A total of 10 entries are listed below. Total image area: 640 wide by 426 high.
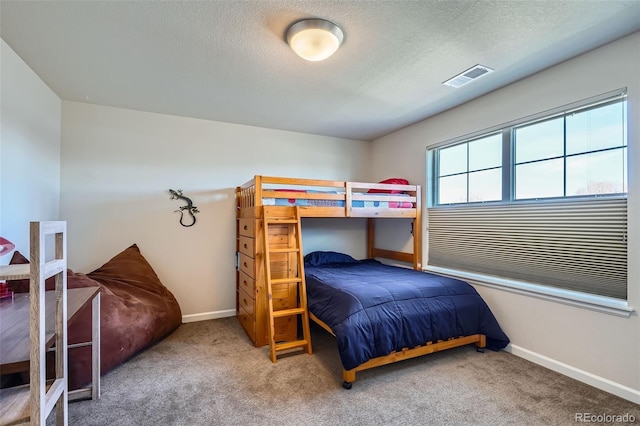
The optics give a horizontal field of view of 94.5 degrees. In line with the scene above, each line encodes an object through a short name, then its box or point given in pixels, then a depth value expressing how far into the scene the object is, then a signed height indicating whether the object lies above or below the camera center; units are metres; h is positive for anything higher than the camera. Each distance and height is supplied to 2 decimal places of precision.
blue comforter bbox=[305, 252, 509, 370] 2.20 -0.81
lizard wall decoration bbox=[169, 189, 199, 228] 3.53 +0.07
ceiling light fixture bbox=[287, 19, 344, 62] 1.87 +1.15
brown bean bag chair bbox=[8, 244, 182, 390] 2.15 -0.88
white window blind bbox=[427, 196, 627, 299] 2.13 -0.25
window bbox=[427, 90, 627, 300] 2.15 +0.11
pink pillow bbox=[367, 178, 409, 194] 3.72 +0.39
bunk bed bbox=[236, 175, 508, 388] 2.47 -0.47
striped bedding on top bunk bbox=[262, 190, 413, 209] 3.01 +0.11
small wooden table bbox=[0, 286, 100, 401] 0.97 -0.49
